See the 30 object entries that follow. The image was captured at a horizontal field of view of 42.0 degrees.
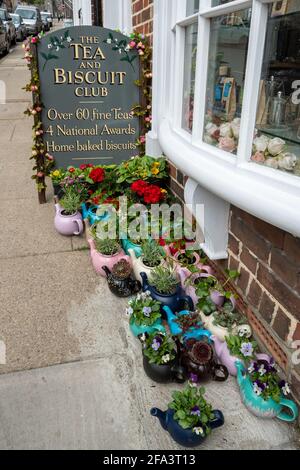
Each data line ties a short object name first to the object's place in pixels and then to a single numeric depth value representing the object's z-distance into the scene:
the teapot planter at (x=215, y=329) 2.05
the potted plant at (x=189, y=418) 1.57
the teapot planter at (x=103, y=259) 2.74
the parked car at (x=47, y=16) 34.45
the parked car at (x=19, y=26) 23.69
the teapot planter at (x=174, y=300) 2.28
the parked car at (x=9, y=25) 19.33
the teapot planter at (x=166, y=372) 1.87
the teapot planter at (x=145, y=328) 2.10
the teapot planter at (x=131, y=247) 2.78
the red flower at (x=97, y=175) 3.42
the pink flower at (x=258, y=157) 1.62
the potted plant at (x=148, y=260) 2.58
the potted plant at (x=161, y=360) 1.87
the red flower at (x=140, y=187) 3.07
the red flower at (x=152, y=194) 3.01
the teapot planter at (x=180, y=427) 1.58
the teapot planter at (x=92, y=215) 3.15
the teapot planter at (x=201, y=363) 1.87
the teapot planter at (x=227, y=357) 1.89
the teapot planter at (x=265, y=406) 1.71
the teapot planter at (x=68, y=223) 3.30
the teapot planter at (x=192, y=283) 2.34
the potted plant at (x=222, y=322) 2.05
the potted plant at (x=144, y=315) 2.12
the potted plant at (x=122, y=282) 2.52
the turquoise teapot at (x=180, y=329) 2.06
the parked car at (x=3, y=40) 17.27
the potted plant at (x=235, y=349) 1.85
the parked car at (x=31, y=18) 26.48
